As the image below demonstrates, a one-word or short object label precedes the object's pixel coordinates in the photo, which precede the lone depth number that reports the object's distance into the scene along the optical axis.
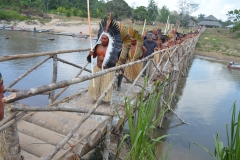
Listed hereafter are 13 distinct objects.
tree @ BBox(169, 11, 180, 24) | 49.33
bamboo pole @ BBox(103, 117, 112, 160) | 2.84
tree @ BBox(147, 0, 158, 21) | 41.59
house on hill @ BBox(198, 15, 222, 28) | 51.16
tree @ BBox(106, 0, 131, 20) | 38.44
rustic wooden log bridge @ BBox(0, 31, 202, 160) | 1.44
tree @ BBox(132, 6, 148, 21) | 37.97
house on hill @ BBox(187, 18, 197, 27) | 50.34
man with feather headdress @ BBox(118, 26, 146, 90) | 4.12
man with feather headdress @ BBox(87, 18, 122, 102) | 3.55
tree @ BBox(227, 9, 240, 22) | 28.75
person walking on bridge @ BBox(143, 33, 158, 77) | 6.74
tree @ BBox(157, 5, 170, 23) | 48.94
